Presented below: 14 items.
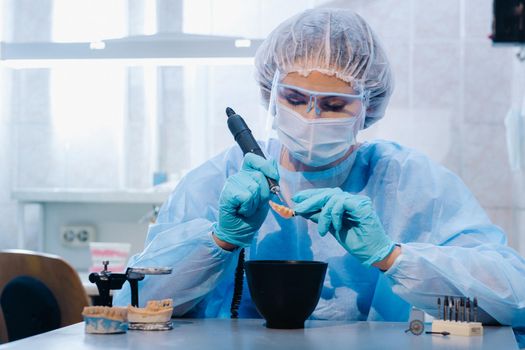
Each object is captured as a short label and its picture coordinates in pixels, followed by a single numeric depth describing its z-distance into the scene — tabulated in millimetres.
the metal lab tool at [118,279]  1140
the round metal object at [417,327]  1119
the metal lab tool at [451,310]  1156
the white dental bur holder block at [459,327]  1124
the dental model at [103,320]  1104
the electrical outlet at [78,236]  3438
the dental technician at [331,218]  1297
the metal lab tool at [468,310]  1146
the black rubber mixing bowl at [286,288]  1145
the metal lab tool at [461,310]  1151
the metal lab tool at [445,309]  1158
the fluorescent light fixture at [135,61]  2500
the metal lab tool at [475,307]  1153
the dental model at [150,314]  1144
